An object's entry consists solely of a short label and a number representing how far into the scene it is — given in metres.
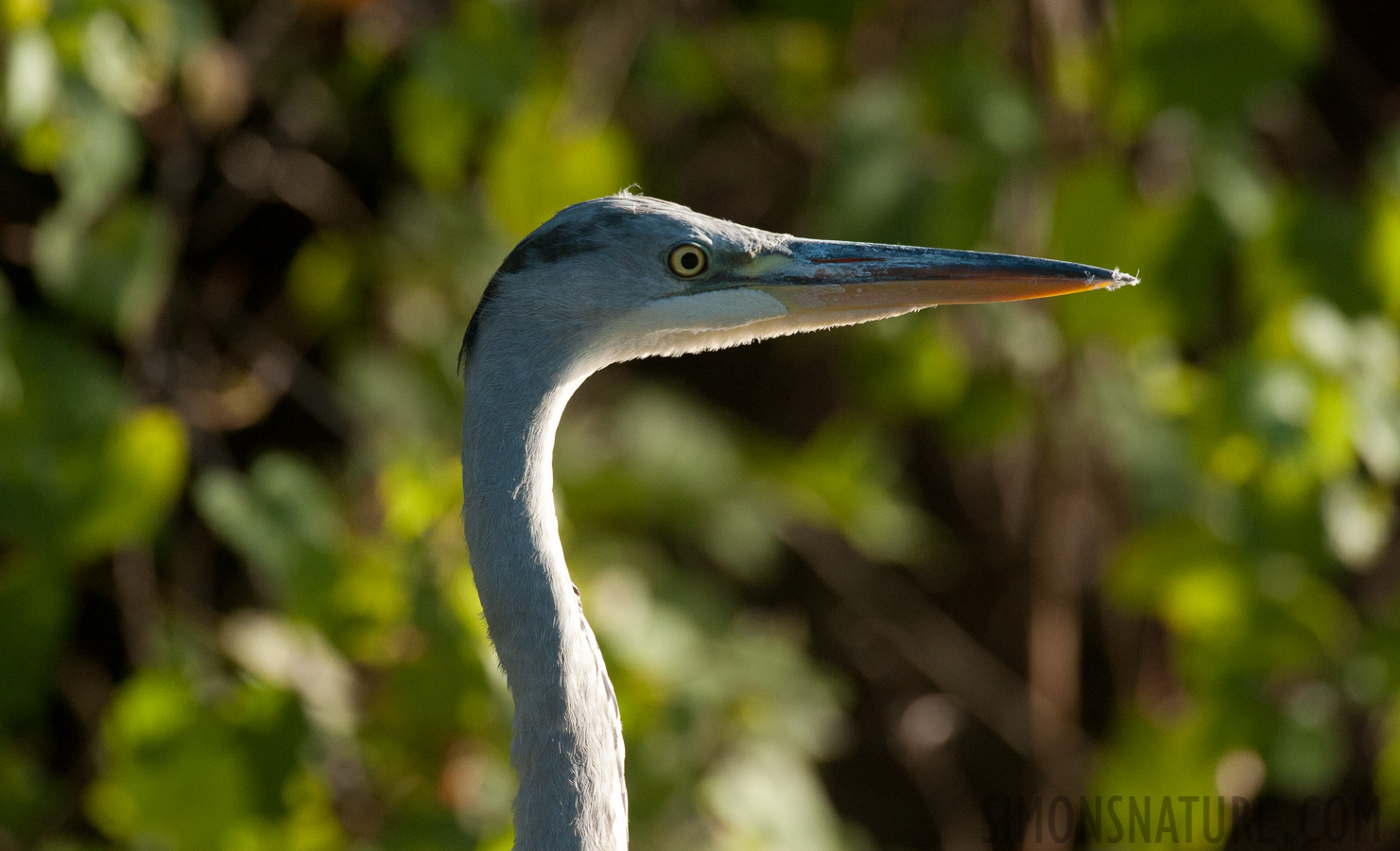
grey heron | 7.34
